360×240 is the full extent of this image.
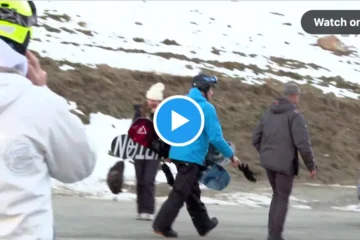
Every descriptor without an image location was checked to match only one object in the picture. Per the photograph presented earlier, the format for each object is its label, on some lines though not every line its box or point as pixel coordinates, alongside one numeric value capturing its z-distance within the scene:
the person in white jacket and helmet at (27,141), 4.52
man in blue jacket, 13.64
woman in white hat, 16.26
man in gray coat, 13.51
